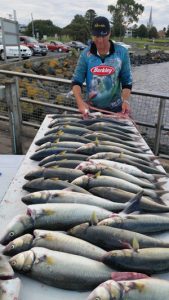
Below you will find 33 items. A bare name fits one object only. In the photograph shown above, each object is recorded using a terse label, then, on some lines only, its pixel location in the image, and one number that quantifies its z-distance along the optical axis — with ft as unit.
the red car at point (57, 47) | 133.54
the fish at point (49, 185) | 6.53
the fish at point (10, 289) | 4.32
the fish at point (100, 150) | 8.29
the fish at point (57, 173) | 7.00
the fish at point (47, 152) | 8.37
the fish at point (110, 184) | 6.71
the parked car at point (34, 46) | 100.44
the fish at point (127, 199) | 6.17
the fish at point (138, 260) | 4.78
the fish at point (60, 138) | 9.02
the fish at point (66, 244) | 5.01
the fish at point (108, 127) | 10.00
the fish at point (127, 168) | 7.52
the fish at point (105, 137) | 9.23
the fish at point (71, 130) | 9.61
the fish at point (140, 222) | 5.47
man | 11.63
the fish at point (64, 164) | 7.47
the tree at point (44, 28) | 236.07
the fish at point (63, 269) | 4.70
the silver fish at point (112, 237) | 5.14
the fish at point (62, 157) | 7.85
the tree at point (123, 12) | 243.97
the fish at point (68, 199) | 6.10
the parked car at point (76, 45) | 146.43
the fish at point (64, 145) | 8.66
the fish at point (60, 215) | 5.63
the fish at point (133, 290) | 4.17
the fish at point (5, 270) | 4.55
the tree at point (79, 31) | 198.08
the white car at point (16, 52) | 59.76
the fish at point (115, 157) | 7.95
